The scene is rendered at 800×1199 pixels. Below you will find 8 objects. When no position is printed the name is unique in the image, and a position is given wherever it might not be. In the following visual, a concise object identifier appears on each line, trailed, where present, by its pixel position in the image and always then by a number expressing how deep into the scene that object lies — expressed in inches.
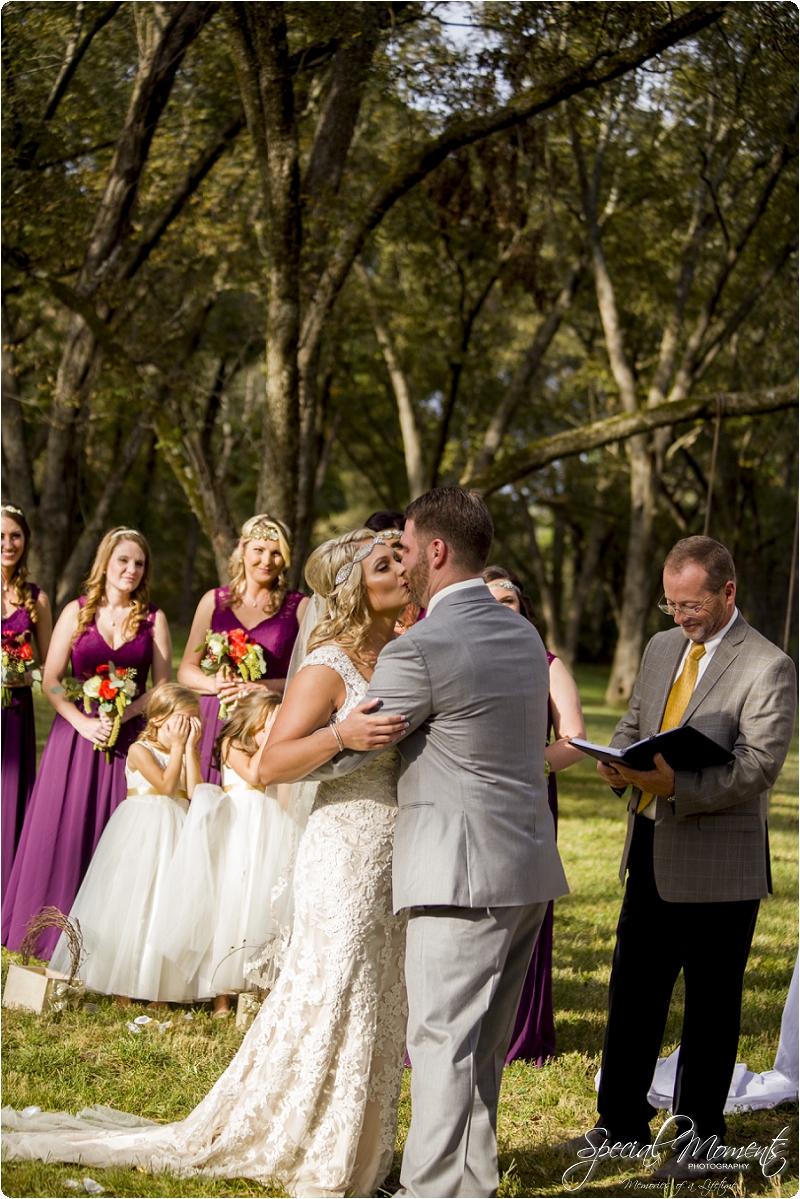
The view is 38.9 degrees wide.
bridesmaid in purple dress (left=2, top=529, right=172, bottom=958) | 278.5
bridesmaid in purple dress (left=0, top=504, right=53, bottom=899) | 287.9
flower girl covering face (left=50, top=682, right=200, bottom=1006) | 240.1
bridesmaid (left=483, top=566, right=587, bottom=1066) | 217.5
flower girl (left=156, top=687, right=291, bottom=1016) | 239.3
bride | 158.9
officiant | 175.9
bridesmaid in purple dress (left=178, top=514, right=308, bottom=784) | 283.1
